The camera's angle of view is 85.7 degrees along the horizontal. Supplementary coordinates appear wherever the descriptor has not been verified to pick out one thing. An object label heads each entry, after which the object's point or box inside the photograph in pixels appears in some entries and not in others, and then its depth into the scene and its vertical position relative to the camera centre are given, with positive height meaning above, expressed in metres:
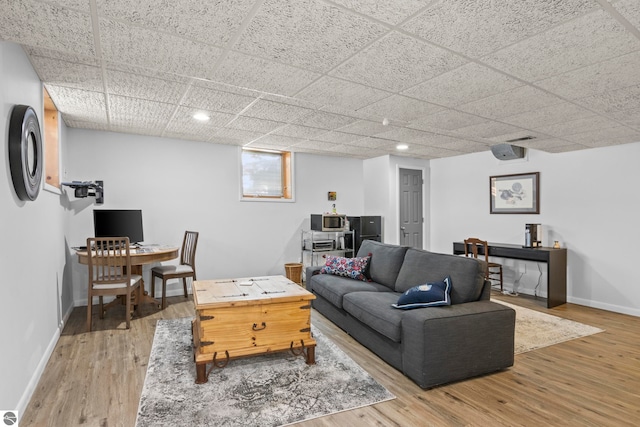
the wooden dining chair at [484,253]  5.08 -0.70
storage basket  5.63 -1.03
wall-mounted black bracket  4.13 +0.29
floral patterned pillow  4.07 -0.72
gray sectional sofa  2.46 -0.91
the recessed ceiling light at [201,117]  3.78 +1.05
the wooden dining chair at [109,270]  3.64 -0.63
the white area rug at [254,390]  2.12 -1.28
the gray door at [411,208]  6.71 -0.01
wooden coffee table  2.62 -0.92
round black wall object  2.09 +0.40
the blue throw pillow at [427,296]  2.73 -0.72
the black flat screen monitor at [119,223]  4.43 -0.16
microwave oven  5.75 -0.23
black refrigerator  6.25 -0.37
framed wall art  5.30 +0.20
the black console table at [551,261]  4.62 -0.77
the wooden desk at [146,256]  3.88 -0.52
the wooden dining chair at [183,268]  4.44 -0.77
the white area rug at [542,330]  3.35 -1.35
